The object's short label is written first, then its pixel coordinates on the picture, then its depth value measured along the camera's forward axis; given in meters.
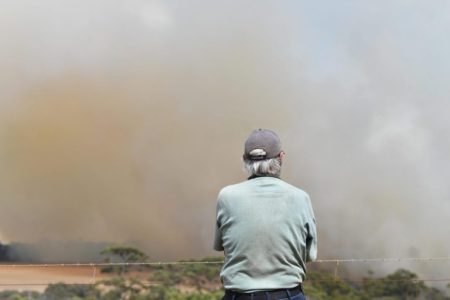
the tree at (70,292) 19.38
